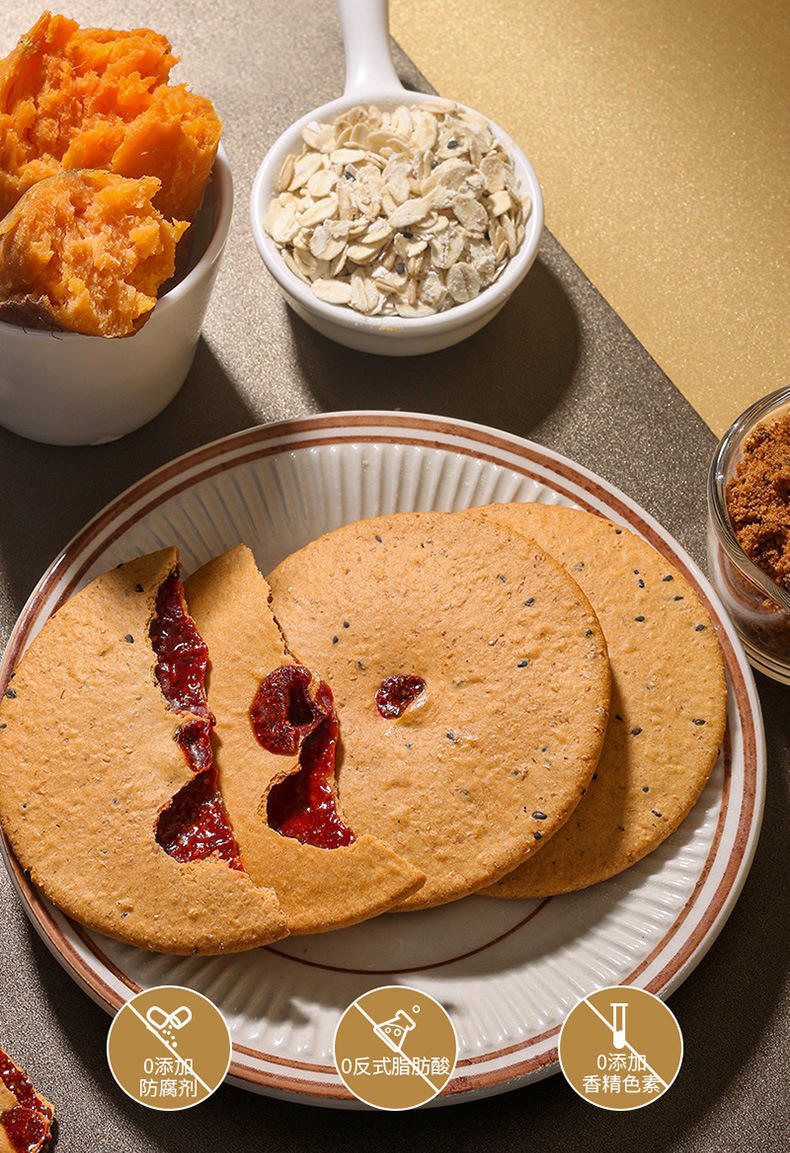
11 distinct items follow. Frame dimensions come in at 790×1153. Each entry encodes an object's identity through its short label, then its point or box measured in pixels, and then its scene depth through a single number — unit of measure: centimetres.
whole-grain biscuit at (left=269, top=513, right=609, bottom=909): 51
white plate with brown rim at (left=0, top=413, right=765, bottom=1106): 51
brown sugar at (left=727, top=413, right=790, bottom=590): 54
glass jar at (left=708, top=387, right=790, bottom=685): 54
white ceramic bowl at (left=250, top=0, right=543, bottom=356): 58
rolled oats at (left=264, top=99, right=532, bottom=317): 58
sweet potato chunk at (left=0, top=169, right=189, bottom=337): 50
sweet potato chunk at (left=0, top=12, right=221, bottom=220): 52
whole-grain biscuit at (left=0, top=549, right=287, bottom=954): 50
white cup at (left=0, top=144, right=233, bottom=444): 53
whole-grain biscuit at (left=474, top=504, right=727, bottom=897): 52
